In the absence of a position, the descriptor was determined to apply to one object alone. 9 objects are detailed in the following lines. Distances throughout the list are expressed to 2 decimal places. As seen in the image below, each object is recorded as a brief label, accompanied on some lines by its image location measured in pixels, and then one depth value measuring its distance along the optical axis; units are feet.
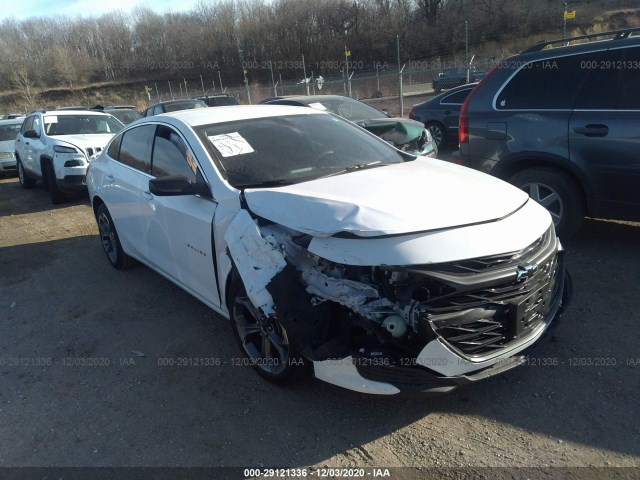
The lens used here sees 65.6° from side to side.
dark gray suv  14.26
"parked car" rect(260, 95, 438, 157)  23.86
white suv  29.91
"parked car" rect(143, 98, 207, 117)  43.65
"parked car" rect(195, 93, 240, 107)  54.03
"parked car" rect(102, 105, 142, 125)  48.70
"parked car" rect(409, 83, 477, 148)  38.27
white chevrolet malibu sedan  8.05
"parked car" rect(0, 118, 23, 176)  44.98
